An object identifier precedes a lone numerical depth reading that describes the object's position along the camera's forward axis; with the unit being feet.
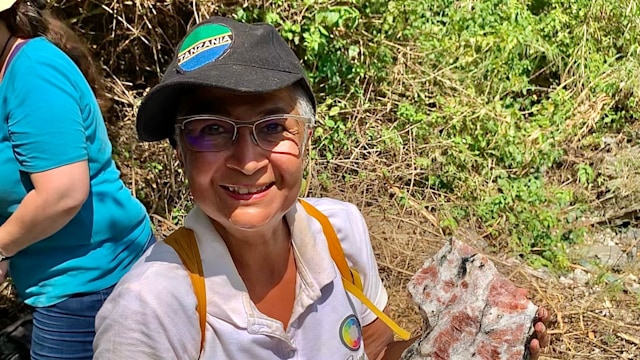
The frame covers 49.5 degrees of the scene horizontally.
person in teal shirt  5.68
